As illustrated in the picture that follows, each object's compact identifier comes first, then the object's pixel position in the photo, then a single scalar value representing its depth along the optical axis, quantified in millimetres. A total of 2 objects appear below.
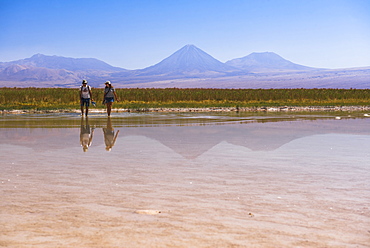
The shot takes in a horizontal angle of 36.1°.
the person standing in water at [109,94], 27830
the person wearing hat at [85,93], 28172
